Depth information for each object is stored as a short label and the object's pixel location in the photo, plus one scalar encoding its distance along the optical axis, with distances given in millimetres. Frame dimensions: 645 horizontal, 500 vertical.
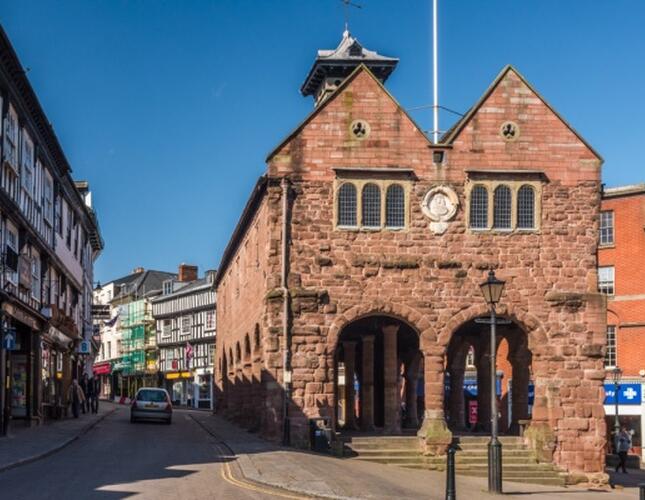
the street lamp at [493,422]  22531
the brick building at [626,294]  51906
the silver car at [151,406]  43406
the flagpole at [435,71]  32969
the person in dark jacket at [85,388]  56256
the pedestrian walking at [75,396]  47062
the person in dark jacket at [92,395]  56562
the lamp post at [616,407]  42325
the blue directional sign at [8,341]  29783
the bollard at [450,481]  18438
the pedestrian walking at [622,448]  40469
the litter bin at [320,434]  29797
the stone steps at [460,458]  29703
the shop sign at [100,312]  71112
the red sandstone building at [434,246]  30875
